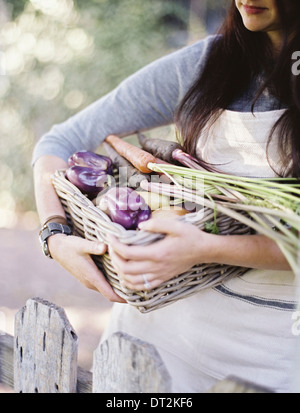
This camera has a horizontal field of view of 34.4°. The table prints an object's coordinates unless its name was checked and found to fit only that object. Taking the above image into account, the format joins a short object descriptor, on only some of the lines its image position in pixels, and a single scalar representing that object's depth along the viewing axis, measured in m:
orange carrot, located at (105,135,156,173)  1.34
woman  1.10
